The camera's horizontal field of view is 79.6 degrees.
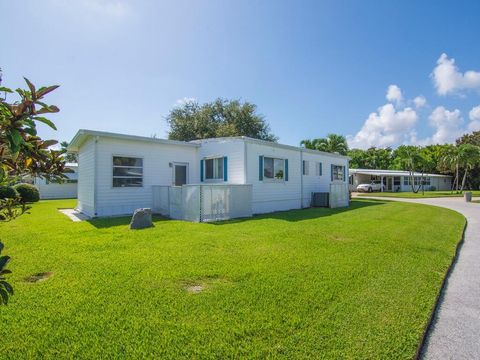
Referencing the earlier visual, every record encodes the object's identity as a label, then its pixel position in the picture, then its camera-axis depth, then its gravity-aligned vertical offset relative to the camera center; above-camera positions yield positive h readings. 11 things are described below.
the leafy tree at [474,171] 40.22 +1.94
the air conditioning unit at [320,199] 15.13 -0.74
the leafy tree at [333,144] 30.50 +4.43
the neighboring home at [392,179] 36.44 +0.84
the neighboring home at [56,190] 22.89 -0.31
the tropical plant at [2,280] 1.39 -0.45
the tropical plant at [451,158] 31.08 +3.06
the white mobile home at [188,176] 10.62 +0.44
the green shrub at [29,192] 17.92 -0.34
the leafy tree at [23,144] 1.42 +0.24
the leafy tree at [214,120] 28.56 +6.69
